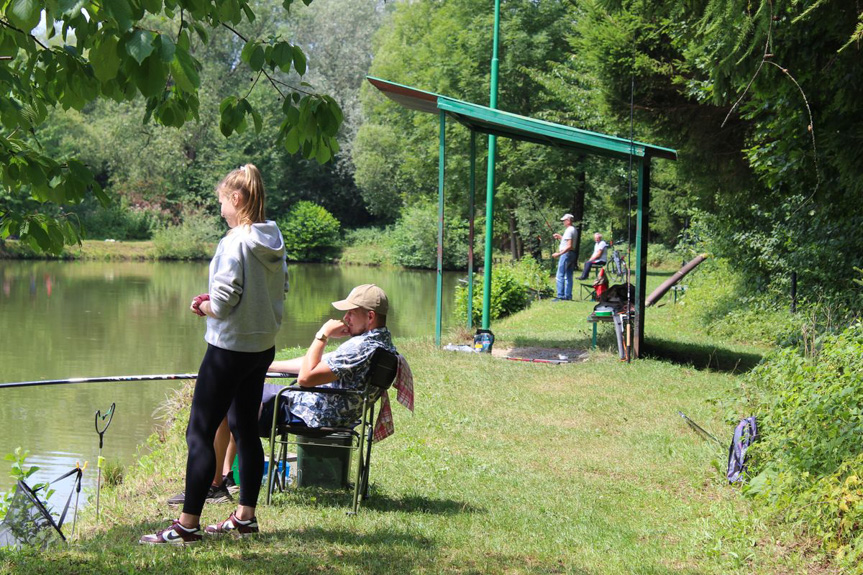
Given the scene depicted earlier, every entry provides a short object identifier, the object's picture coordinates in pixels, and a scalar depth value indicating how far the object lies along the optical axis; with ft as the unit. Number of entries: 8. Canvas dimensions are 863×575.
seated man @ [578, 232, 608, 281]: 69.65
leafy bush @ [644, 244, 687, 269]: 125.39
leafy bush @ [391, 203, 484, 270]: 140.97
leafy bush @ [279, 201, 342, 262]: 162.20
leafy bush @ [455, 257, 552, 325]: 57.62
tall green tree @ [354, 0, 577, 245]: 110.32
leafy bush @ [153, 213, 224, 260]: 150.00
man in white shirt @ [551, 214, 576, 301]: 65.00
